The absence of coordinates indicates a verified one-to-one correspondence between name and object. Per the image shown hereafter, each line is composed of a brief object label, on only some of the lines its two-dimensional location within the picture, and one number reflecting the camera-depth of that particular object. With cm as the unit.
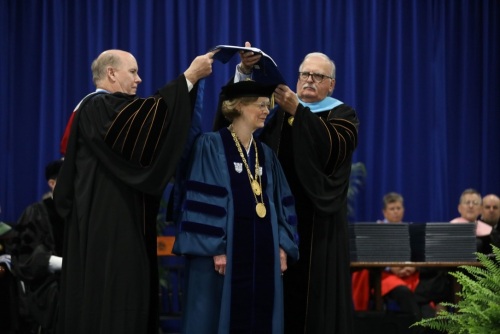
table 1195
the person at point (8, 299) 1099
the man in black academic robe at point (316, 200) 779
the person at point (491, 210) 1482
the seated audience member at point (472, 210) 1429
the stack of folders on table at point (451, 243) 1241
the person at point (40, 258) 1012
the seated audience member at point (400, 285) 1283
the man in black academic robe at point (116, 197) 717
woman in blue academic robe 721
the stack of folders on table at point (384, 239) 1223
